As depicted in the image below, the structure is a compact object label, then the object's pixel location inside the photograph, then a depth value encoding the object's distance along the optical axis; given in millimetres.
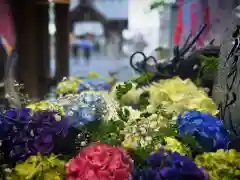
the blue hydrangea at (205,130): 923
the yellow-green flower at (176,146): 904
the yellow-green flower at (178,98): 1140
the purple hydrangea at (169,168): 759
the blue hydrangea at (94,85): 1869
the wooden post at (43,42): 4163
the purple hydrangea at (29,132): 861
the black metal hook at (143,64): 1745
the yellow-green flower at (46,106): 1051
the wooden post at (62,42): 4207
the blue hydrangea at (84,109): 945
